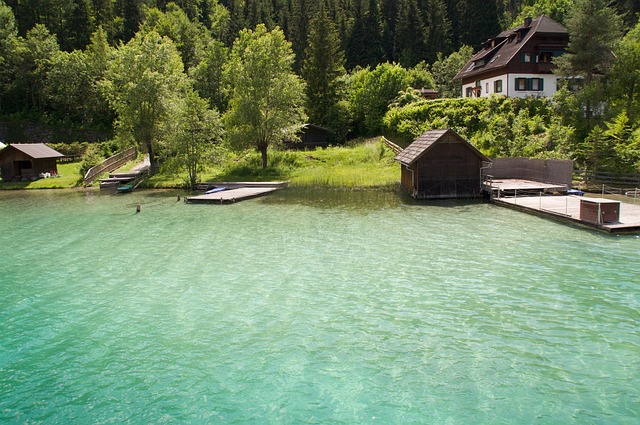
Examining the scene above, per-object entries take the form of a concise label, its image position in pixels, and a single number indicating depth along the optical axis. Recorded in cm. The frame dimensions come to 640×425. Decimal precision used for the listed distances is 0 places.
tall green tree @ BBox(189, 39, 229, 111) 7588
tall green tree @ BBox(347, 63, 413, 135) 6231
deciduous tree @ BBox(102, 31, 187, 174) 4778
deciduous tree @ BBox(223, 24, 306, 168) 4866
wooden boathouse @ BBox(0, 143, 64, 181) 4878
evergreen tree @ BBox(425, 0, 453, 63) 9681
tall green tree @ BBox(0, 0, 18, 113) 7631
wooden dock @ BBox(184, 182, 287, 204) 3666
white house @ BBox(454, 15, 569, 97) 5356
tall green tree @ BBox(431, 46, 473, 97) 8006
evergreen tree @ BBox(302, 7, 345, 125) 6912
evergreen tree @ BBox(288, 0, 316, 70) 9600
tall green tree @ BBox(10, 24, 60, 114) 7525
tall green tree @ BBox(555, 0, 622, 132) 4253
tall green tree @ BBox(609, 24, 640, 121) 4259
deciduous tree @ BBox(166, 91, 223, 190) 4219
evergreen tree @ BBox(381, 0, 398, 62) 10555
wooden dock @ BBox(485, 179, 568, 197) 3359
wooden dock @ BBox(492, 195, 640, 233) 2288
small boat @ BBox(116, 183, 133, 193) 4400
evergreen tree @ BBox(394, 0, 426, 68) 10069
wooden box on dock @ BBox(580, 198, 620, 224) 2330
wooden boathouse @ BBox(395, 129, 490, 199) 3409
